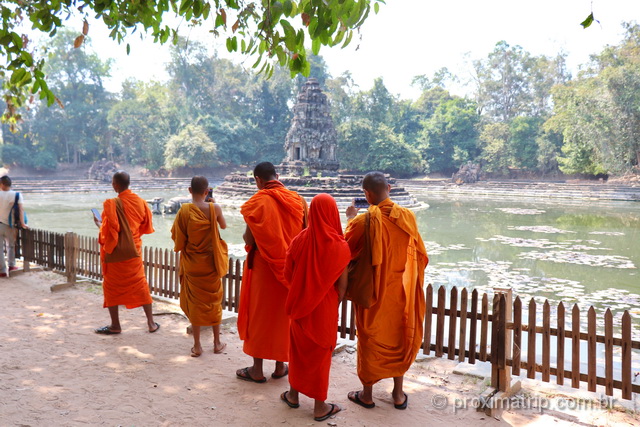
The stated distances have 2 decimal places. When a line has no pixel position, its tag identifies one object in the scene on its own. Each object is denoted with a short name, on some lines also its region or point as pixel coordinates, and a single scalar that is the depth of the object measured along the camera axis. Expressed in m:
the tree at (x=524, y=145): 40.38
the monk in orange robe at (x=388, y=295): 2.94
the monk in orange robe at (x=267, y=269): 3.26
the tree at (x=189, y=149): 41.12
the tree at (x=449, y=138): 43.66
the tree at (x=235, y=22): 2.99
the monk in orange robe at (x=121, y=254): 4.42
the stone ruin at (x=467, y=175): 39.50
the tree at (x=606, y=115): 28.75
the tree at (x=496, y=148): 40.97
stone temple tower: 31.16
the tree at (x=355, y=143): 41.66
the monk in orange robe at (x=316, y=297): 2.79
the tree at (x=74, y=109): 44.03
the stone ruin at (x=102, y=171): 39.00
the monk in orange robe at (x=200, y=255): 3.80
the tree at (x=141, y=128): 44.94
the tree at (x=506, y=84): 48.00
